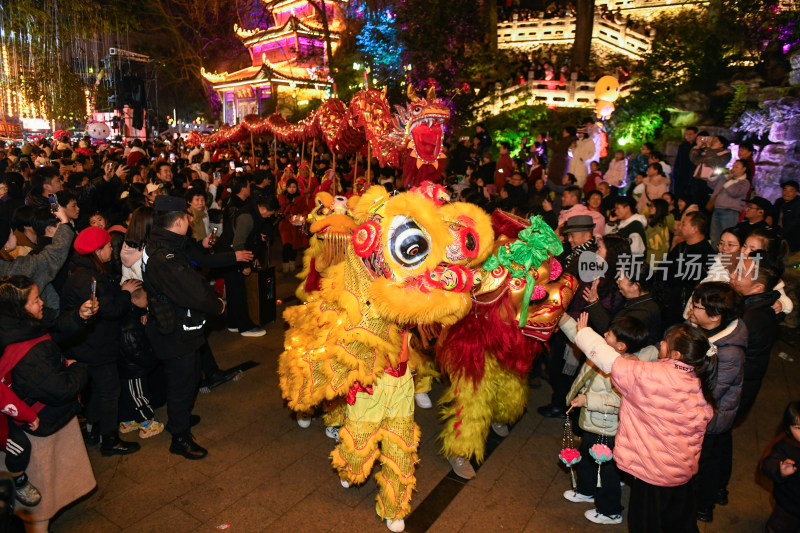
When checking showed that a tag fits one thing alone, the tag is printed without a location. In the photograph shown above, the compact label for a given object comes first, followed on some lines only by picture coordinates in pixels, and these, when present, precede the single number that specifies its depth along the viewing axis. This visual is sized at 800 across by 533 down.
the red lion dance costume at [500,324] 2.88
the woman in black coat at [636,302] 3.11
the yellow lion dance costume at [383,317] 2.46
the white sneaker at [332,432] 3.80
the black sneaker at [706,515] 3.09
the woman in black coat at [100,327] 3.05
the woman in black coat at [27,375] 2.39
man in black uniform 3.18
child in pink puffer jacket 2.27
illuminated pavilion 23.88
